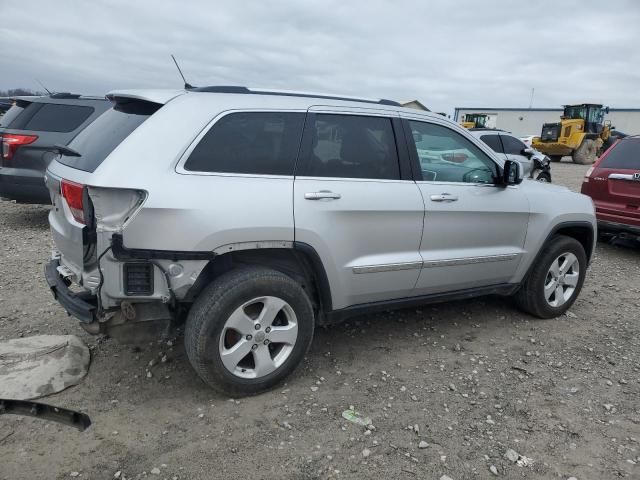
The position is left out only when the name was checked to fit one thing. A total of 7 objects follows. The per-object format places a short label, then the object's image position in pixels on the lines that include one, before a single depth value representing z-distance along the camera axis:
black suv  6.51
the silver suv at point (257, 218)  2.63
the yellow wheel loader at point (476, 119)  34.56
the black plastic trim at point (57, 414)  1.96
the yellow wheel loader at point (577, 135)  24.38
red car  6.54
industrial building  43.06
